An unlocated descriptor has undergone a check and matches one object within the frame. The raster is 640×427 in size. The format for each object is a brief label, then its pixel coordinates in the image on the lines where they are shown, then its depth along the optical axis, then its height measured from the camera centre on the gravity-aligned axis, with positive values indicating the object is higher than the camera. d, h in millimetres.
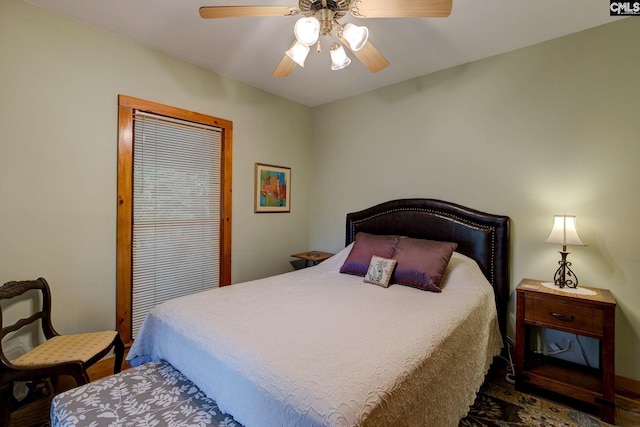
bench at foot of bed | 1185 -859
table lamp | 1978 -166
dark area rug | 1704 -1246
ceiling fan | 1439 +1060
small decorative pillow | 2297 -478
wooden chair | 1507 -841
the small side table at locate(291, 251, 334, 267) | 3311 -522
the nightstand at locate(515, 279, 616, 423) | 1739 -781
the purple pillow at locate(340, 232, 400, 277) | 2535 -350
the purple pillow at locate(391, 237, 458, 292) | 2184 -396
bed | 1035 -606
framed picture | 3318 +289
